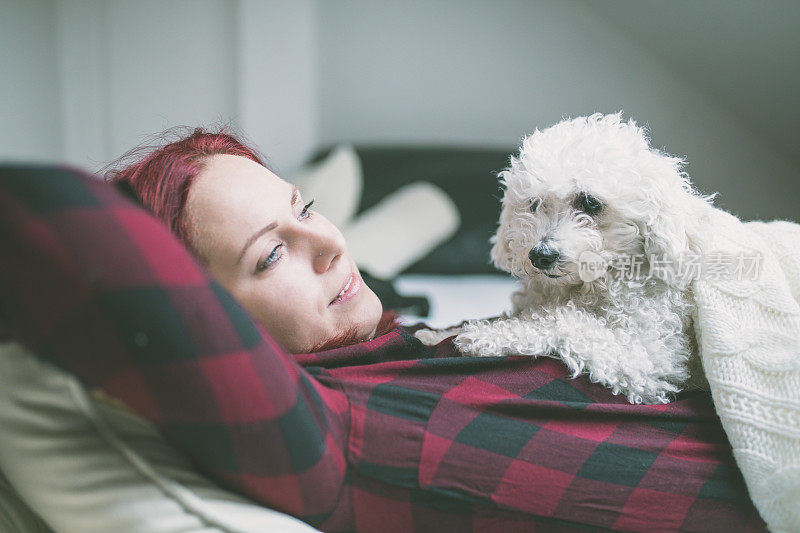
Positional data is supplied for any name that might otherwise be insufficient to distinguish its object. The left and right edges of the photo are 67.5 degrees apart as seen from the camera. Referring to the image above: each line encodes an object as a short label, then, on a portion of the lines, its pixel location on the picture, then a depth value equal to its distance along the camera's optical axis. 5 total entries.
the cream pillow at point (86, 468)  0.56
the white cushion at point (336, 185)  2.62
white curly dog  0.83
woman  0.50
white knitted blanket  0.67
